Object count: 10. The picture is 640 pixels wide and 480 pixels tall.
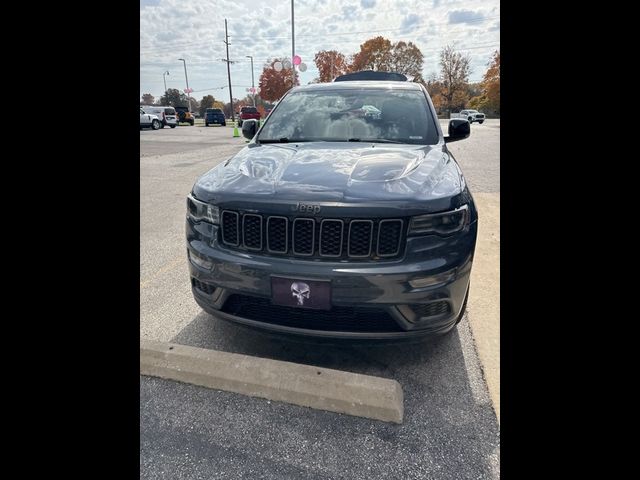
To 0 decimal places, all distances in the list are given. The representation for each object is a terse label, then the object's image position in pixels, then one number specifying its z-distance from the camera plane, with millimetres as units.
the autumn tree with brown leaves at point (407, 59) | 65438
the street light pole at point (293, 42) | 27375
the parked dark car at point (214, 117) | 36438
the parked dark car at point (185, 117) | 37344
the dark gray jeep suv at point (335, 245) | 1849
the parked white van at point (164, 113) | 29625
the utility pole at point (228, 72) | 45688
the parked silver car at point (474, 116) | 40844
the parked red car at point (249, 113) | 34125
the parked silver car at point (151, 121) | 27716
